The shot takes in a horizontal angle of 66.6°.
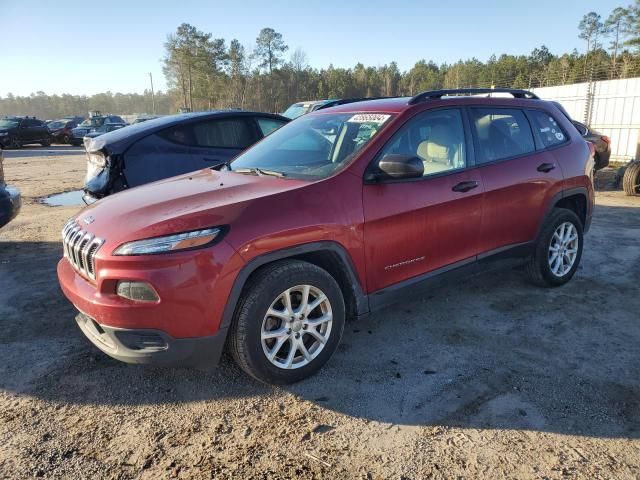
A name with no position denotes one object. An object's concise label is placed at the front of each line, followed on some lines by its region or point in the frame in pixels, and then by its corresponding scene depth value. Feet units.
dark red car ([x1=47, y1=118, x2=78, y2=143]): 96.17
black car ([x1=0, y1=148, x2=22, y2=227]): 18.63
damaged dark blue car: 18.15
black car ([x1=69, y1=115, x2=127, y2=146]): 95.40
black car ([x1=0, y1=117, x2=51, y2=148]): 85.76
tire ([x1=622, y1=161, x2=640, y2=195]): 31.42
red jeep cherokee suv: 8.83
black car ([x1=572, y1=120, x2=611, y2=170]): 37.37
